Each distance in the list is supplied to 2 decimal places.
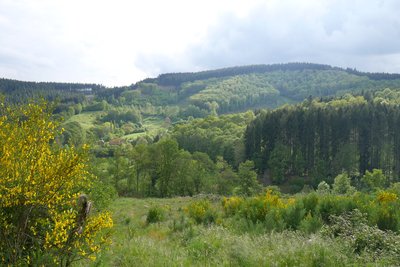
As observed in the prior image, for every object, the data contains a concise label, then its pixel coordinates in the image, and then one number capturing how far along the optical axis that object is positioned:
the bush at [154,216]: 18.88
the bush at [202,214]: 15.97
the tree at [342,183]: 43.74
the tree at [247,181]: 58.11
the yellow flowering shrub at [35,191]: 6.26
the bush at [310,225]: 11.34
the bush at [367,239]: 7.79
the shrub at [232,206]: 16.59
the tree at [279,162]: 85.62
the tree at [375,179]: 54.12
